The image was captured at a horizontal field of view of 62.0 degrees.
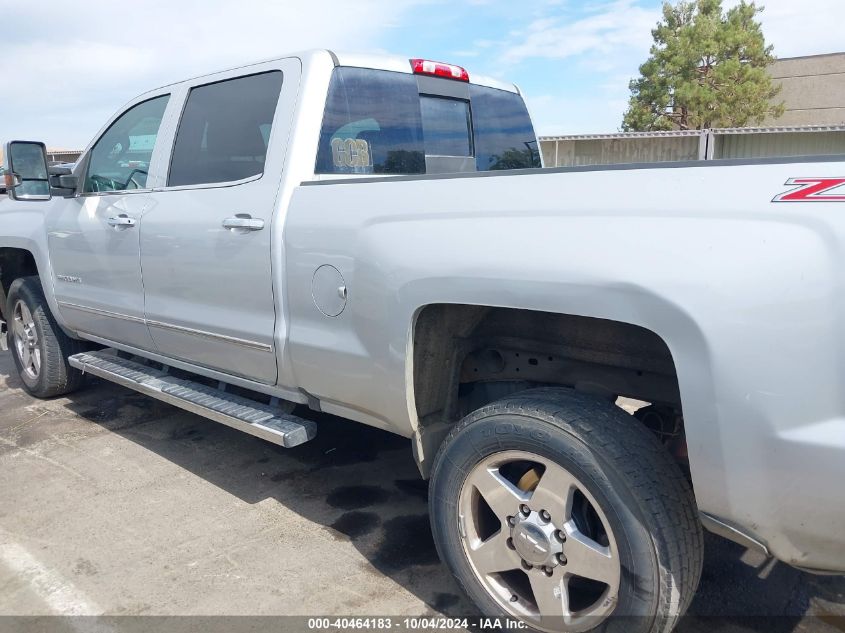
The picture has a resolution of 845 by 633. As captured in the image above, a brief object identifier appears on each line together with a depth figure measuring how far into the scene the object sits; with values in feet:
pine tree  96.58
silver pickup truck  5.75
